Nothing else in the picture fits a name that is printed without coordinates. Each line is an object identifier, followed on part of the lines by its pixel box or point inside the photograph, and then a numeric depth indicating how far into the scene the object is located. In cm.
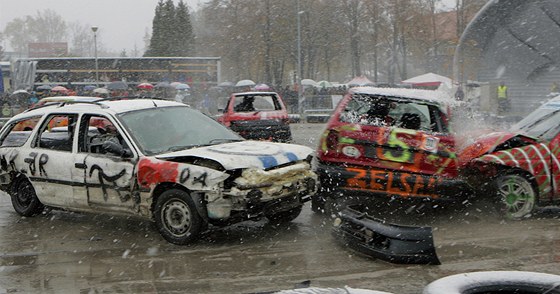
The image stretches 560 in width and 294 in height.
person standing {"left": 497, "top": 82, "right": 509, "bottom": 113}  3186
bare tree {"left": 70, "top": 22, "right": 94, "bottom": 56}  13725
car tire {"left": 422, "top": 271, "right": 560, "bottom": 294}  368
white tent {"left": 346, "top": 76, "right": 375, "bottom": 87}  4104
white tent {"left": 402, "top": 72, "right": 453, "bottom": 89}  3925
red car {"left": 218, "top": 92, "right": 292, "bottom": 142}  1586
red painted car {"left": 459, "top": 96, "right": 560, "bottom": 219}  790
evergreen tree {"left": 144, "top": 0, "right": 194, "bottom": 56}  6372
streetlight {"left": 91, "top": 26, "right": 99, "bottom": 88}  4012
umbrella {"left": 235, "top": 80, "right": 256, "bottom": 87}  3836
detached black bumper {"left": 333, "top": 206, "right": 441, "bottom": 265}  609
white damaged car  682
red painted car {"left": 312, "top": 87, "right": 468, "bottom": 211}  782
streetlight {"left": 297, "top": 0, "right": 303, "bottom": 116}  3341
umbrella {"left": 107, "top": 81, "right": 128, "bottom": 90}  3853
